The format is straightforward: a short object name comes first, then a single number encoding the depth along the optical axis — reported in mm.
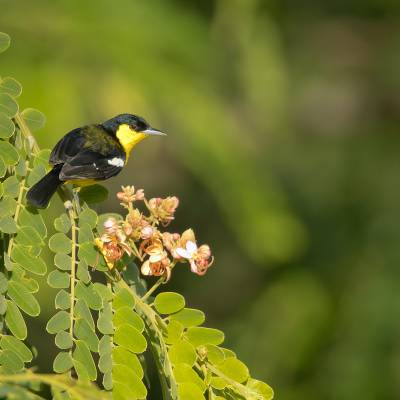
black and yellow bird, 5363
